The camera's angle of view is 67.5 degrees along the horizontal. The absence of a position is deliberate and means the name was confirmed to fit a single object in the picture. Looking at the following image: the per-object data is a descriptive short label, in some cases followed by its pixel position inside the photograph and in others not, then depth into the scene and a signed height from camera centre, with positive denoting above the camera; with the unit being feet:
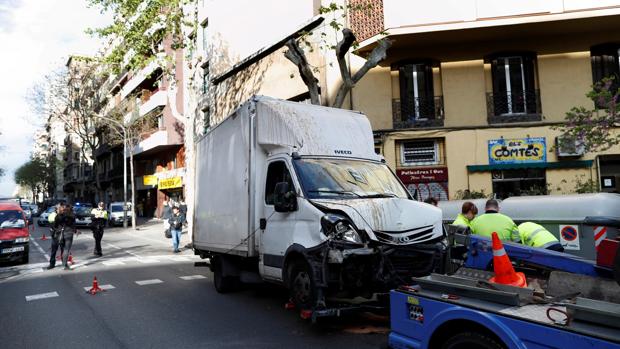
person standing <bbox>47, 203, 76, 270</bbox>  40.98 -2.24
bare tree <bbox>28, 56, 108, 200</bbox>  120.67 +29.65
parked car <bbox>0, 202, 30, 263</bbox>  42.14 -2.37
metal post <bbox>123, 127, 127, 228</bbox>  97.25 -1.06
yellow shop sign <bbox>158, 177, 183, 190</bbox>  110.11 +4.99
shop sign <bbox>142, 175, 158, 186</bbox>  126.93 +6.56
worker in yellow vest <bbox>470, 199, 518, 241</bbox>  19.61 -1.49
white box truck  17.25 -0.53
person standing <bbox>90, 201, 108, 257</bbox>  50.21 -2.24
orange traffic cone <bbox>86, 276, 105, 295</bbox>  28.86 -5.25
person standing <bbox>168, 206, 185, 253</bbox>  51.78 -2.55
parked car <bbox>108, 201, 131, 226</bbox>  102.94 -2.08
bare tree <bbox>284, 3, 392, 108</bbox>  40.37 +11.89
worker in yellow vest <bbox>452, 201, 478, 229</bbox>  23.59 -1.13
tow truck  8.88 -2.66
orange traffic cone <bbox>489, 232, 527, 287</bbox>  12.30 -2.08
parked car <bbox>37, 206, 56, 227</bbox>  110.22 -3.06
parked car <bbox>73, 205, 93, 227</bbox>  96.84 -2.34
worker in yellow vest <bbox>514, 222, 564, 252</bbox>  18.16 -1.98
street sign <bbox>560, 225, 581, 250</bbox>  24.34 -2.56
